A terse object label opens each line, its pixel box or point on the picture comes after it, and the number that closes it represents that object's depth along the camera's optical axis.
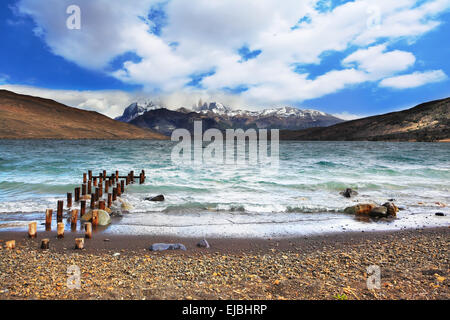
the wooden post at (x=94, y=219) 9.67
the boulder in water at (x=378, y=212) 11.18
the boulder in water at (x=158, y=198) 14.66
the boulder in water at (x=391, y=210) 11.23
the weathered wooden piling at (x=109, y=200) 12.94
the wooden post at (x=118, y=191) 16.65
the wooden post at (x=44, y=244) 7.43
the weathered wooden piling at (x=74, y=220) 9.54
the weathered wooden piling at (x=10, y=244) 7.20
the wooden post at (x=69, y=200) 13.27
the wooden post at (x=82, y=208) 10.94
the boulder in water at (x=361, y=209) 11.57
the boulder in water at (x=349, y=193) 16.16
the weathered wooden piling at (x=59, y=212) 10.39
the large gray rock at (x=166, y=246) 7.45
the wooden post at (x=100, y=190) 16.21
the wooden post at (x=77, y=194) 14.54
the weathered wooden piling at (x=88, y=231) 8.39
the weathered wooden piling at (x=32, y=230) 8.27
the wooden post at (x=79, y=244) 7.50
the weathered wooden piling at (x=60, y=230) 8.34
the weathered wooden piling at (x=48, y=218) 9.12
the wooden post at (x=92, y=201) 13.10
